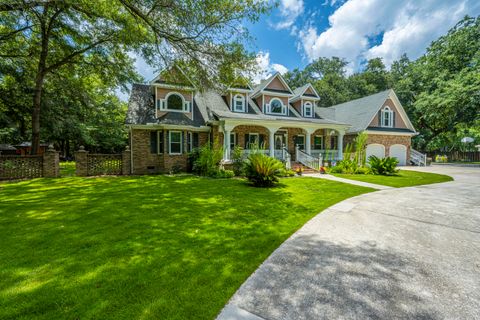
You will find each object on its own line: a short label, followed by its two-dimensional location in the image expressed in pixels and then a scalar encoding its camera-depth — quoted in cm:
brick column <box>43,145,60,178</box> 1190
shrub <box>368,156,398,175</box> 1384
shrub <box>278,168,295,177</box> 1269
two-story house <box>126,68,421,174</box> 1471
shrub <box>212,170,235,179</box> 1222
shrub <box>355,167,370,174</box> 1435
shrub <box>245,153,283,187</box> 921
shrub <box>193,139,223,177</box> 1286
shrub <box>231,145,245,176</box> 1307
